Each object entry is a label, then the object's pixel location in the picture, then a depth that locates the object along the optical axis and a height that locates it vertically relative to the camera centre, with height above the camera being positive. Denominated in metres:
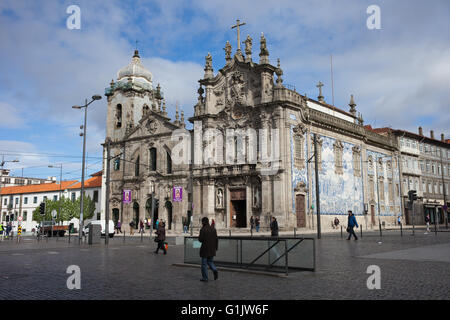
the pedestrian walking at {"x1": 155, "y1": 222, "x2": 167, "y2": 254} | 19.33 -0.84
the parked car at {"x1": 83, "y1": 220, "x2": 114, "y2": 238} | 40.22 -0.86
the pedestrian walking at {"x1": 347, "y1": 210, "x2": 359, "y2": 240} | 24.62 -0.30
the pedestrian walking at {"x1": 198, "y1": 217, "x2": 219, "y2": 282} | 10.46 -0.70
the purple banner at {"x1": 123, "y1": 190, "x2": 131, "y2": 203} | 51.88 +2.86
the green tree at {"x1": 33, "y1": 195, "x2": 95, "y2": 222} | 62.66 +1.72
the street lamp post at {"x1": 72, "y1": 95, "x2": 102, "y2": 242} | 27.96 +5.75
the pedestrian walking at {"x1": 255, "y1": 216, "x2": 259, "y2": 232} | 38.22 -0.52
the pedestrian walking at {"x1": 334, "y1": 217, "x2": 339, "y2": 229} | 42.69 -0.46
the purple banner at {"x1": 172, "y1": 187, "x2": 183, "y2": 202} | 46.72 +2.77
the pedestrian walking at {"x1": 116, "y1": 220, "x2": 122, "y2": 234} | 50.74 -0.90
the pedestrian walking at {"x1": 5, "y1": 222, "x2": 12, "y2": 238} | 44.05 -0.98
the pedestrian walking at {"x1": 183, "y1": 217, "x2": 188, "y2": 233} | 44.92 -0.47
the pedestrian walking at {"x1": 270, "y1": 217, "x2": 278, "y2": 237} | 27.13 -0.63
